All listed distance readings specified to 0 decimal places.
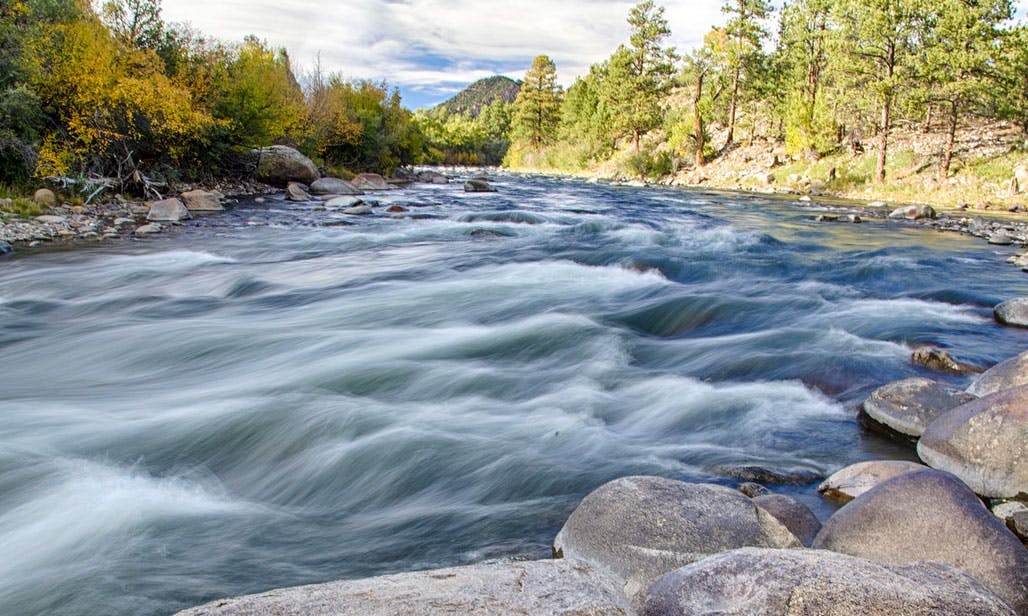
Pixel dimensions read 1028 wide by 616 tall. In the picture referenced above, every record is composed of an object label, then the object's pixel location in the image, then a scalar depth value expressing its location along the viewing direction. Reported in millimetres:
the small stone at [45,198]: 16500
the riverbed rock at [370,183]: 32656
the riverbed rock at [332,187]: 28281
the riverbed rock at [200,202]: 20734
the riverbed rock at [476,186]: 31656
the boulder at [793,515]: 3620
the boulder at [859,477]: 4145
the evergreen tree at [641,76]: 58219
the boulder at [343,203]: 22281
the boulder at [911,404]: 5195
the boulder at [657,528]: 3127
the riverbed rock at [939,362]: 6773
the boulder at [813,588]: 2012
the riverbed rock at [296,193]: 25375
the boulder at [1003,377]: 5500
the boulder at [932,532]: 2895
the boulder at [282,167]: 28562
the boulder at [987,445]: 4211
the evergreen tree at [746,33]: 48375
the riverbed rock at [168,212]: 17984
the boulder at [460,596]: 1867
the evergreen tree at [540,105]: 85394
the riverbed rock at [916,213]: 21062
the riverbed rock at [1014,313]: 8500
